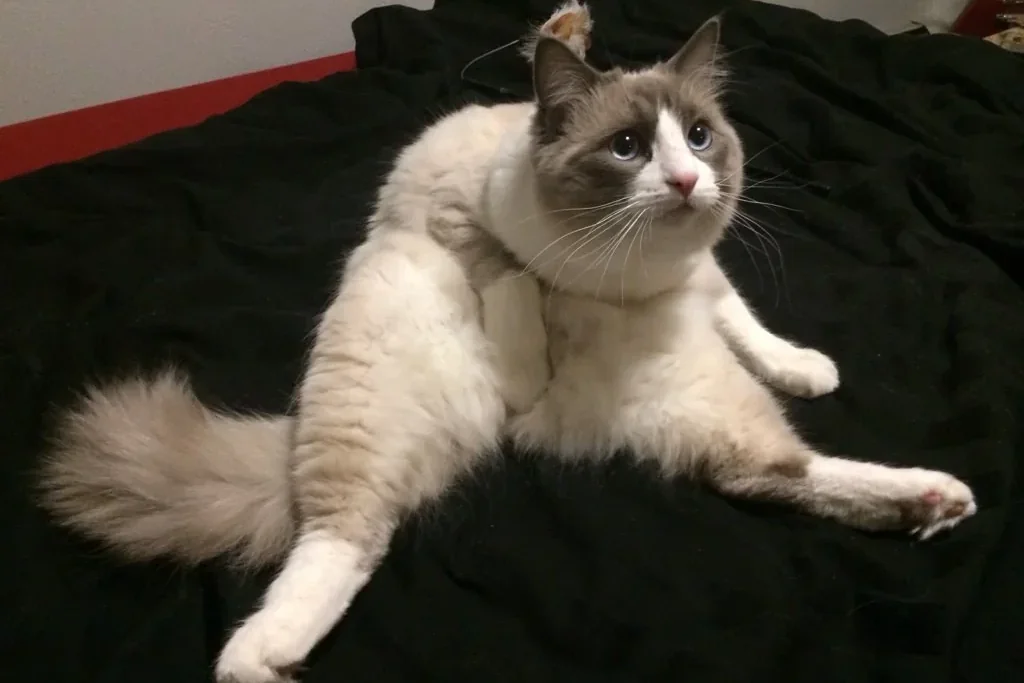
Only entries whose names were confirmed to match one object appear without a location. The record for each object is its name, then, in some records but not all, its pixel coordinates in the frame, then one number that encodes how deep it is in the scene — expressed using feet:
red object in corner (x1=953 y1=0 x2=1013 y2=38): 4.00
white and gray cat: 1.85
